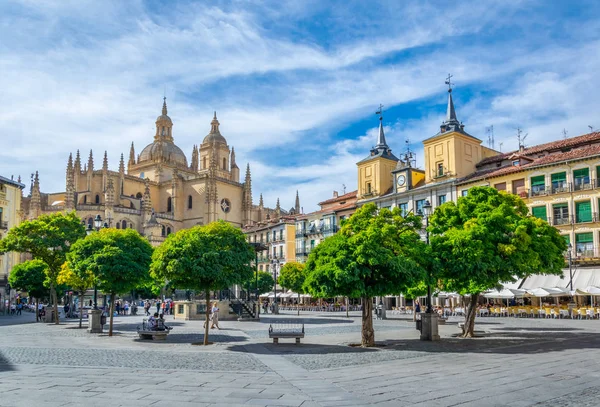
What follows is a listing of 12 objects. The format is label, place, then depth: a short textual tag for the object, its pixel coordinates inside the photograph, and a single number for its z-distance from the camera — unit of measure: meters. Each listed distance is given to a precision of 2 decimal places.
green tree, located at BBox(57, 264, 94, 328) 26.59
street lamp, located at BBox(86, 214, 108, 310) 24.80
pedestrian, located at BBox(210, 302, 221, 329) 25.88
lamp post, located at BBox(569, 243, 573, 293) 33.28
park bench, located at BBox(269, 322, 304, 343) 18.33
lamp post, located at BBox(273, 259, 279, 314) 44.22
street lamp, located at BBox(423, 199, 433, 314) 18.83
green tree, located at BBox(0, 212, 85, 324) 30.30
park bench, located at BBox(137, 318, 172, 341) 20.34
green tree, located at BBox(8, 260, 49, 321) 44.34
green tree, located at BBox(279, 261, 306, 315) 51.66
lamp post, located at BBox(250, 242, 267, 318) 34.78
